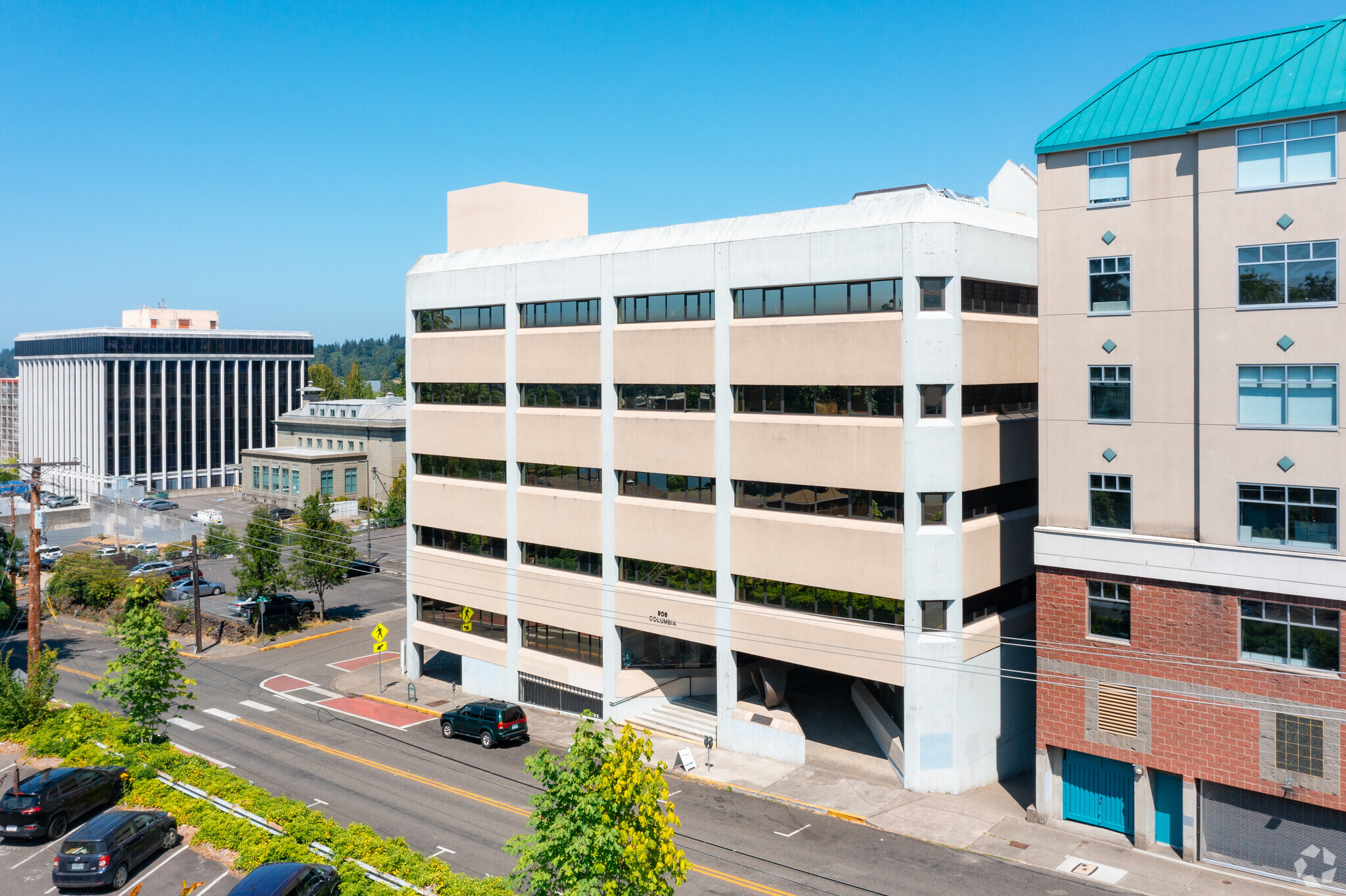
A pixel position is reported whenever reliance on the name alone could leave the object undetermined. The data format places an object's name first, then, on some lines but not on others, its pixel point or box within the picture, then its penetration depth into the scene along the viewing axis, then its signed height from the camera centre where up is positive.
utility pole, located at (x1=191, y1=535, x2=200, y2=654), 55.53 -8.90
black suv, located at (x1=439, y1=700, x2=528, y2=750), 39.16 -11.94
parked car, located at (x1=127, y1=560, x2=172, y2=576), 74.31 -10.52
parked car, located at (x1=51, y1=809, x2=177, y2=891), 26.28 -11.56
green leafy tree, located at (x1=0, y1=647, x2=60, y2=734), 38.78 -10.78
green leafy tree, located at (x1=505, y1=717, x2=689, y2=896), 18.78 -7.89
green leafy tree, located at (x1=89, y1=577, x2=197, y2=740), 33.84 -8.20
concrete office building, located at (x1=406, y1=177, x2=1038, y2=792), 33.06 -1.81
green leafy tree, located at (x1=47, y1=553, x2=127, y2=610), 65.56 -10.20
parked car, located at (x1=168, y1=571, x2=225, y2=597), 67.75 -11.32
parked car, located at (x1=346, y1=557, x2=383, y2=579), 77.88 -11.22
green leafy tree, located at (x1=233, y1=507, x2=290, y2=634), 58.88 -8.43
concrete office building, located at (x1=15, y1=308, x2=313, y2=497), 135.12 +4.98
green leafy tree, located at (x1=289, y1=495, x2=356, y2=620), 61.22 -8.03
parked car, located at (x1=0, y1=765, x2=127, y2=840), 29.61 -11.49
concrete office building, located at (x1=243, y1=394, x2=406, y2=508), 108.19 -3.19
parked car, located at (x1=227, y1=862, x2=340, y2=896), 23.25 -10.97
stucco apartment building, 26.00 -0.99
